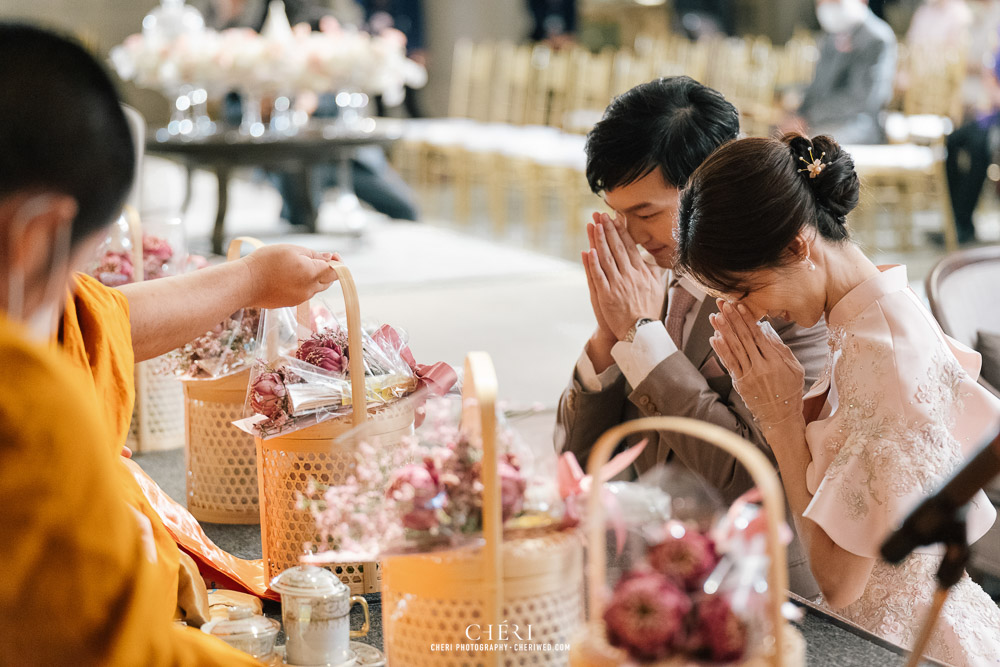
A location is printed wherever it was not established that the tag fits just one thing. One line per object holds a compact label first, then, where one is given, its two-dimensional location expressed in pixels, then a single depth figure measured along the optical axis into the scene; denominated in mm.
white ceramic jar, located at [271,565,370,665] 2952
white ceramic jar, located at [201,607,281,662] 2971
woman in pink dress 3135
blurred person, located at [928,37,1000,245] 10308
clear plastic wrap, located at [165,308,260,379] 3591
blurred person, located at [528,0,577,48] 17453
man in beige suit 3440
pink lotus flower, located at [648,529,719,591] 2646
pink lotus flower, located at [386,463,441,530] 2782
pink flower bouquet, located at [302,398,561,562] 2780
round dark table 8923
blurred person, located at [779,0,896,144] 9941
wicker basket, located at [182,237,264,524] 3608
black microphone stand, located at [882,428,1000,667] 2614
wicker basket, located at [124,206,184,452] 4056
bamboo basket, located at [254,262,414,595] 3127
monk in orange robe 2567
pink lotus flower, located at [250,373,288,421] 3167
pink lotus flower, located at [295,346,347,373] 3228
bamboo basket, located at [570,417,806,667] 2607
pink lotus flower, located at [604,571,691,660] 2611
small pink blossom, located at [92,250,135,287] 3937
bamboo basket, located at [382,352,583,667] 2775
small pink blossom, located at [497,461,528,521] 2773
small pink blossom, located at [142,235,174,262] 4044
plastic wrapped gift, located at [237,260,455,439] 3159
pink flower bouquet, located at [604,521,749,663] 2610
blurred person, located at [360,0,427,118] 17182
